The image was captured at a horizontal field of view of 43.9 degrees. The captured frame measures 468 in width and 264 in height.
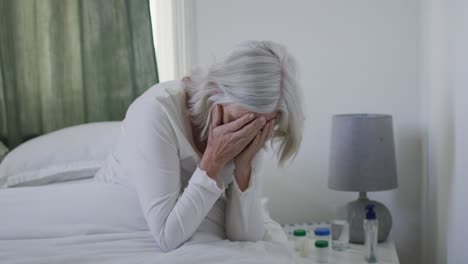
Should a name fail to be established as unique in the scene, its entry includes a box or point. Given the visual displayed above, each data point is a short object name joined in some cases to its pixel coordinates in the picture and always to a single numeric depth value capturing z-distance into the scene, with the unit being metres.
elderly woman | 1.36
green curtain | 2.26
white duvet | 1.23
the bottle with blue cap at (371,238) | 1.79
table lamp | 1.96
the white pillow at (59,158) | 1.86
